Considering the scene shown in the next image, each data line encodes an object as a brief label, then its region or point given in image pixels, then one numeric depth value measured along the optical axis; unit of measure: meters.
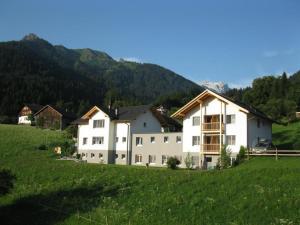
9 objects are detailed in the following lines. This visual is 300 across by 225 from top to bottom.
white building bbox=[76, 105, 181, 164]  50.83
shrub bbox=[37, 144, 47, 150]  56.02
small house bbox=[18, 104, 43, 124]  101.86
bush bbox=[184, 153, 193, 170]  40.00
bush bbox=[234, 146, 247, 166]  37.19
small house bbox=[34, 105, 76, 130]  86.43
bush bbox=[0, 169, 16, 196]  27.47
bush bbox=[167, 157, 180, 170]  39.36
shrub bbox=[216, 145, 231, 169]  36.05
